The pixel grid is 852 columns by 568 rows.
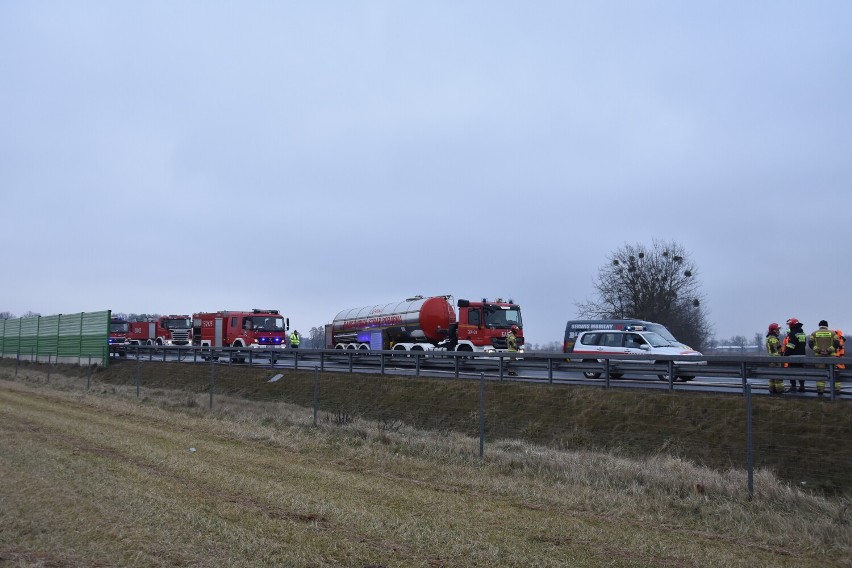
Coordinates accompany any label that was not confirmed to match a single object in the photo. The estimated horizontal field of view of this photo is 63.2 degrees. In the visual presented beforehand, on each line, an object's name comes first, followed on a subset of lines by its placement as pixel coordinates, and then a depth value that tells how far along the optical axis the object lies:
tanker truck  28.45
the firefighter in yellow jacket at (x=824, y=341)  15.97
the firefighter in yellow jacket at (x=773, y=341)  17.45
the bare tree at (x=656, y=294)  49.59
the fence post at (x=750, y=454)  8.85
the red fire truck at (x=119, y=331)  52.66
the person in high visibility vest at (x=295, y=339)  36.69
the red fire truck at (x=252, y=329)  39.75
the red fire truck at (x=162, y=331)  48.03
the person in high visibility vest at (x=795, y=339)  16.64
